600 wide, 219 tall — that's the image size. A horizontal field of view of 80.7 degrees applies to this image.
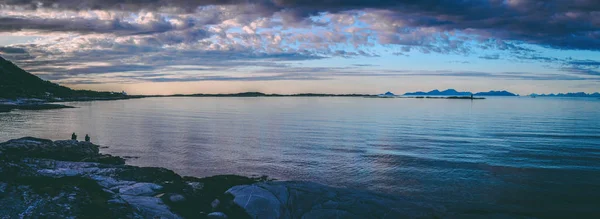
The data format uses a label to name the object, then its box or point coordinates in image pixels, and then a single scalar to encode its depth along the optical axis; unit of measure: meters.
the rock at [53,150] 22.80
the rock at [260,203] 13.65
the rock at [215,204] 14.55
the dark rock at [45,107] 86.81
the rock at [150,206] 11.93
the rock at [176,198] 14.71
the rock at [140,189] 15.12
